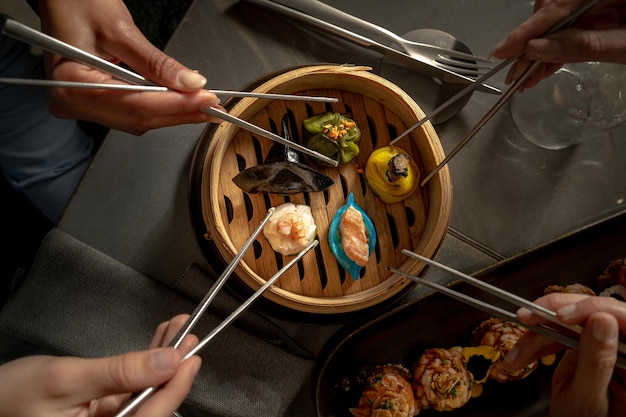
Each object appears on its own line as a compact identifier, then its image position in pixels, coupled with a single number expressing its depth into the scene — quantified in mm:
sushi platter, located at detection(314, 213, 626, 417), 530
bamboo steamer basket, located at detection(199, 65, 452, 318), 483
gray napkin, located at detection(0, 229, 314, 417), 523
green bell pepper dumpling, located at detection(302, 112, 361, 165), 508
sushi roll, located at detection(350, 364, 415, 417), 500
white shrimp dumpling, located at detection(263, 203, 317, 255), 493
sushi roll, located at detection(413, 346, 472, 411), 511
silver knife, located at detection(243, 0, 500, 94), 552
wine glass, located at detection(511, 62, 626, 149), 577
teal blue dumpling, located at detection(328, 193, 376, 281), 509
